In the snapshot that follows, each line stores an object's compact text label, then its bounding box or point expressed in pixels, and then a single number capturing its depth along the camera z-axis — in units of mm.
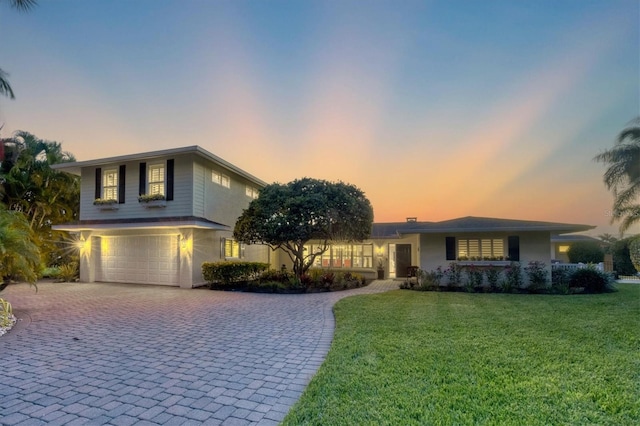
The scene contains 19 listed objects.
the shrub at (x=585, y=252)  21031
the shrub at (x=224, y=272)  13000
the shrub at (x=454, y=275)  13008
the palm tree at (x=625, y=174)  12906
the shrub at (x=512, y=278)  12047
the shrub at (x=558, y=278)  12208
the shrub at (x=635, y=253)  10156
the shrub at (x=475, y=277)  12609
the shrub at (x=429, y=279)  12768
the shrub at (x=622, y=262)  17906
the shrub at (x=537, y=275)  12109
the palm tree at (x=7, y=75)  9304
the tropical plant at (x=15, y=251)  6895
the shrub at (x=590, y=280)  11945
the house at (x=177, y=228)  12781
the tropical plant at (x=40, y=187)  16375
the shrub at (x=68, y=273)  15105
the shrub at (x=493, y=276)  12414
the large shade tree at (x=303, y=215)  12406
